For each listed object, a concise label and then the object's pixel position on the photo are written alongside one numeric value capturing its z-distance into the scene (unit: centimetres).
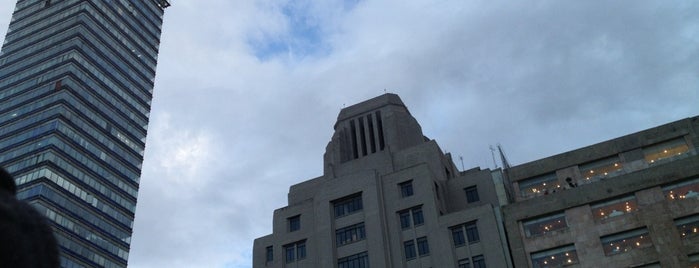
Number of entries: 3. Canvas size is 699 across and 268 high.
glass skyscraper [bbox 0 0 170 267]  13700
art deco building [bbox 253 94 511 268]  8138
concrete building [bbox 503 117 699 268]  7000
